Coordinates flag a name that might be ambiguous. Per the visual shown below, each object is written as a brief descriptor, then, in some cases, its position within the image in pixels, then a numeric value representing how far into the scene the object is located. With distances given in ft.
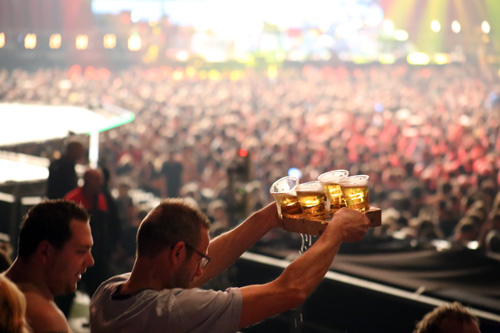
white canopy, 29.17
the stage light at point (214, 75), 128.67
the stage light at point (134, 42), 124.26
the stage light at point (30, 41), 106.20
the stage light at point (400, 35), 112.31
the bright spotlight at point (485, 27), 84.36
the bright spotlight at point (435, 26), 95.37
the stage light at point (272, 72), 123.65
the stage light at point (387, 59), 114.51
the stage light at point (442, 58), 100.83
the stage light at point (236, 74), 127.54
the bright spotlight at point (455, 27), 89.61
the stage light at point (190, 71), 127.03
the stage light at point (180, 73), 127.54
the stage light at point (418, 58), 107.65
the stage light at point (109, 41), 120.57
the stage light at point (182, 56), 127.09
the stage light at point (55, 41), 111.04
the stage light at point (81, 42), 115.85
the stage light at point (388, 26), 112.73
